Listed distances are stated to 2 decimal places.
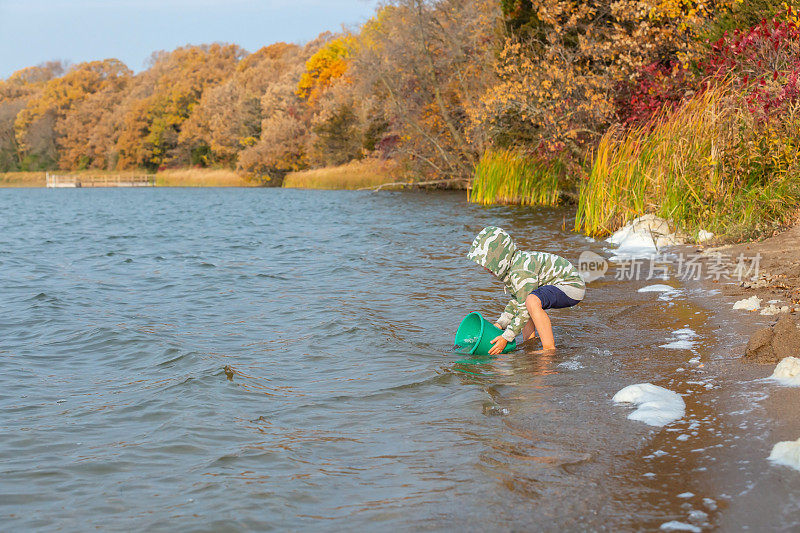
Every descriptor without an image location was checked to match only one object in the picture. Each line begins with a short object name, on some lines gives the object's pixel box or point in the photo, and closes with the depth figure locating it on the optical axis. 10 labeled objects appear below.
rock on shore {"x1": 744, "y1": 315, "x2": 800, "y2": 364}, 4.80
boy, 6.02
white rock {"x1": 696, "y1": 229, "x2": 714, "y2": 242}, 10.51
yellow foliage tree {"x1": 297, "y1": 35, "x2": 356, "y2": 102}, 60.06
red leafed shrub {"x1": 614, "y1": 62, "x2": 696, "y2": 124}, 16.11
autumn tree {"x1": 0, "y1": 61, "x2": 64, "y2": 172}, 90.81
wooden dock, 80.50
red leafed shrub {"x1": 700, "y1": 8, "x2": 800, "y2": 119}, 9.80
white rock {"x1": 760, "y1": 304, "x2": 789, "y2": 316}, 6.00
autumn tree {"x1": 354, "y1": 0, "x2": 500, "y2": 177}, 30.45
